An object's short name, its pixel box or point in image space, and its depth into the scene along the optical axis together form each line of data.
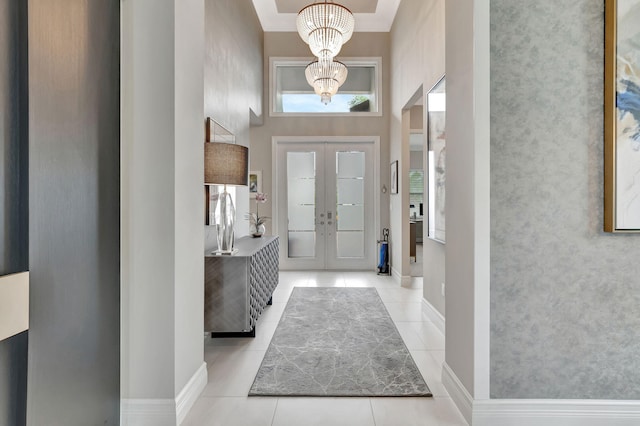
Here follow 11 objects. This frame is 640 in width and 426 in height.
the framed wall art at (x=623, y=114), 1.81
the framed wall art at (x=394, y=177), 5.46
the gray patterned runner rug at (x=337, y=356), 2.27
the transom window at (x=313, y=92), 6.26
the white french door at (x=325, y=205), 6.30
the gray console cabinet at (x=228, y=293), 2.89
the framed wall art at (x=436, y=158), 3.38
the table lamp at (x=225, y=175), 2.85
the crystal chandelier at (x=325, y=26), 4.03
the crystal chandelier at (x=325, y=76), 4.67
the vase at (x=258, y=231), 4.37
